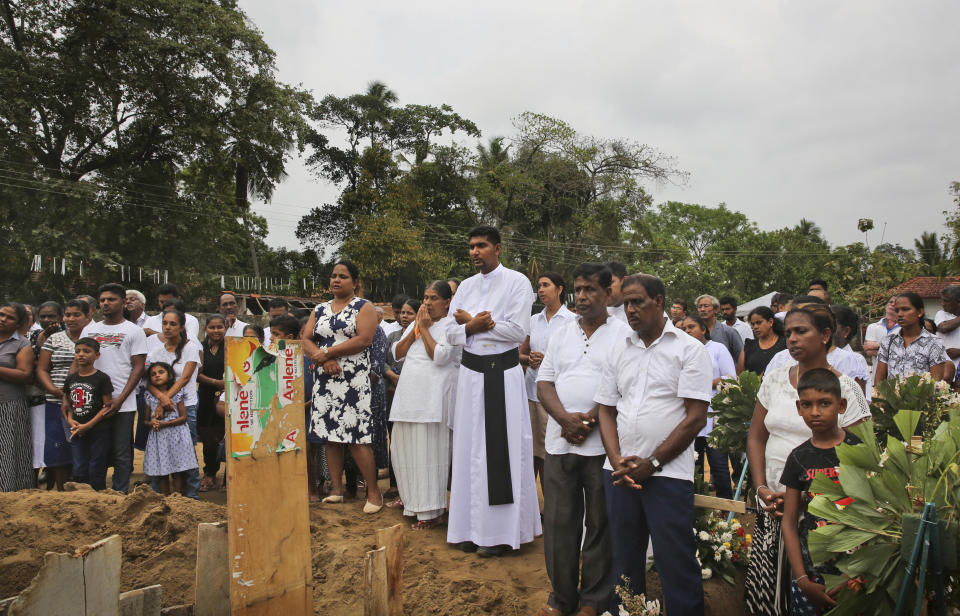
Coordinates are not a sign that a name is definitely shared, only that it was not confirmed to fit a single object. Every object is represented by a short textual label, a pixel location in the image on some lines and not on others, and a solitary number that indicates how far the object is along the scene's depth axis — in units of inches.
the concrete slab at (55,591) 89.3
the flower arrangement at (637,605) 118.7
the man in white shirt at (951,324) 262.8
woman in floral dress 217.8
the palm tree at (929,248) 1861.5
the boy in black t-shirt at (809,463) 120.9
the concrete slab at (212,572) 114.3
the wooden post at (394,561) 114.9
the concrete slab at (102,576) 94.7
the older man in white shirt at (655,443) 127.6
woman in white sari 210.8
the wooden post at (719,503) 147.6
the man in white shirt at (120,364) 229.8
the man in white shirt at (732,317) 351.9
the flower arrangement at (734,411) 168.6
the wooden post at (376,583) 112.9
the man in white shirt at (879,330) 277.1
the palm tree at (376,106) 1387.8
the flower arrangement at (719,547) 167.3
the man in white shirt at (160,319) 261.9
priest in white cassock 187.8
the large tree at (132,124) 831.7
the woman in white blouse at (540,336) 224.4
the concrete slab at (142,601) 101.6
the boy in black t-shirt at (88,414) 220.5
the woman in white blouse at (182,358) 236.7
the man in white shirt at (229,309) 317.4
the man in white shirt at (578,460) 148.3
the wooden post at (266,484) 109.9
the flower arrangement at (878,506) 89.1
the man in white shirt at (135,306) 283.7
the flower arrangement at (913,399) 151.9
